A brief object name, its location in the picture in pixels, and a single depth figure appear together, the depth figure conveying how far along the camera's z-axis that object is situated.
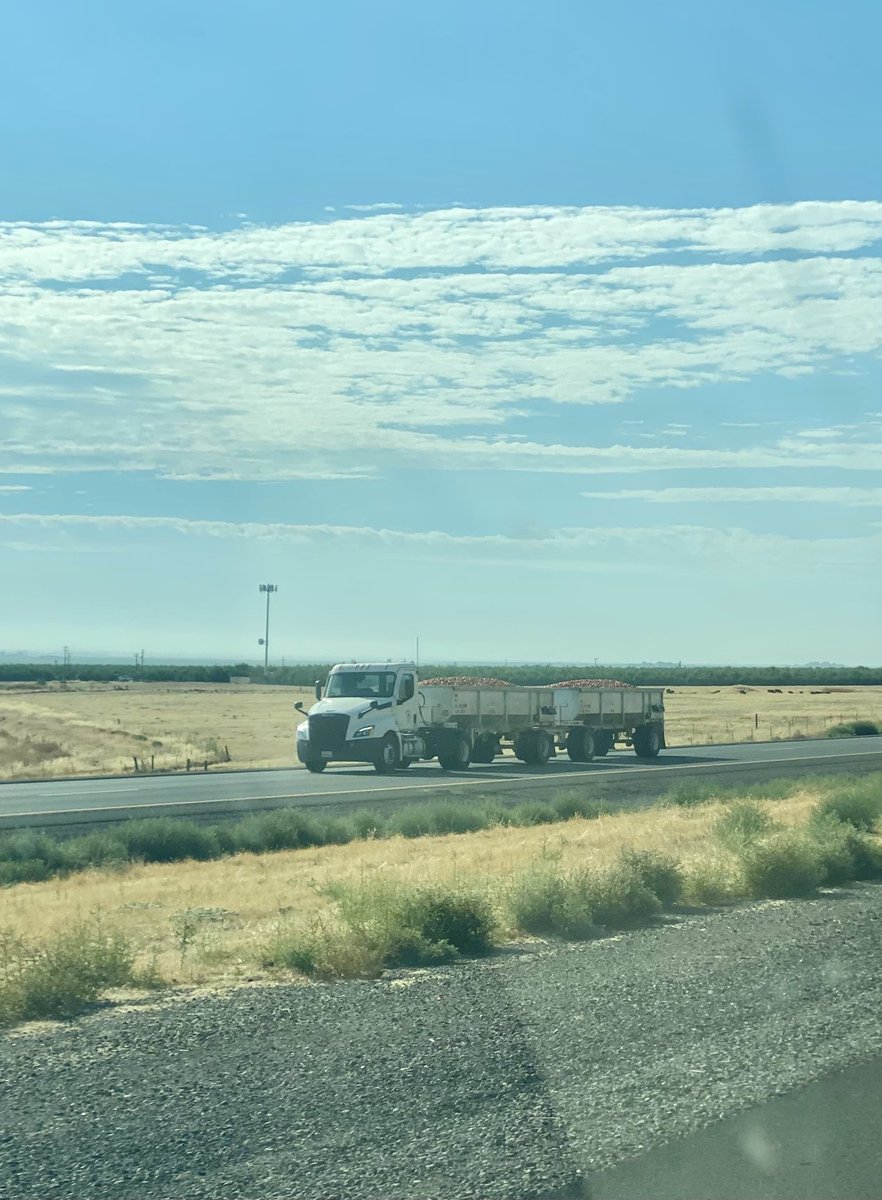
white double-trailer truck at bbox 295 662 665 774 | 40.94
